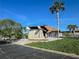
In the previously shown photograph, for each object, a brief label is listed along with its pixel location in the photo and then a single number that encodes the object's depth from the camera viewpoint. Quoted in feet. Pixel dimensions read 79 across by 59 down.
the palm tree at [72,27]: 107.70
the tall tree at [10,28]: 60.42
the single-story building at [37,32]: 59.28
